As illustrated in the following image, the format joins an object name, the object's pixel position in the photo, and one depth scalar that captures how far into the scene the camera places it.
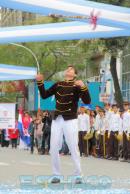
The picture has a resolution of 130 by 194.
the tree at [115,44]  24.36
